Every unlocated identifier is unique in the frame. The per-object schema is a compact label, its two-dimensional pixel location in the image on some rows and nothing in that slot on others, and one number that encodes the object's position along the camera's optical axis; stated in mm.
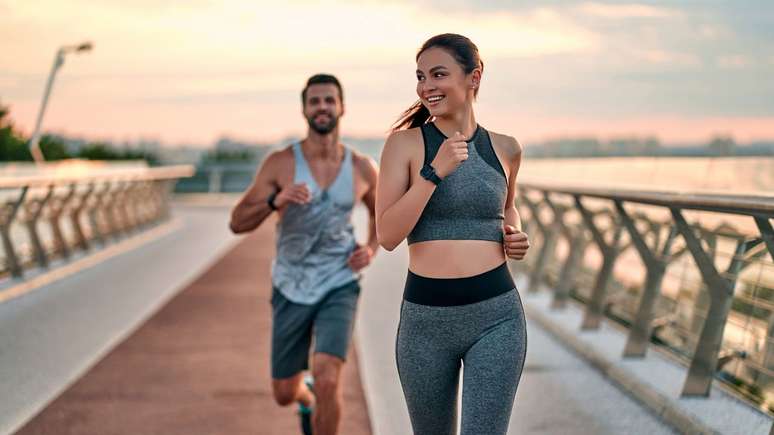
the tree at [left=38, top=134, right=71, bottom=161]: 48062
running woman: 3480
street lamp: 32969
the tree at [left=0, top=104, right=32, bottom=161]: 46094
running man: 5445
